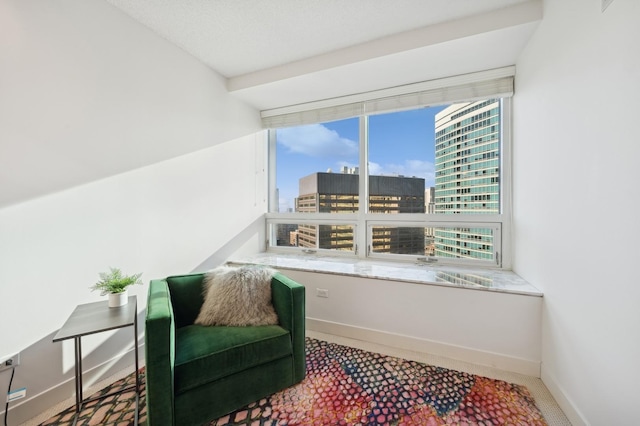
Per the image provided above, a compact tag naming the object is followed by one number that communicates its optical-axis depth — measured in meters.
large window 2.52
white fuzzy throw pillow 1.74
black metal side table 1.34
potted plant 1.62
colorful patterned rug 1.46
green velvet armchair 1.25
